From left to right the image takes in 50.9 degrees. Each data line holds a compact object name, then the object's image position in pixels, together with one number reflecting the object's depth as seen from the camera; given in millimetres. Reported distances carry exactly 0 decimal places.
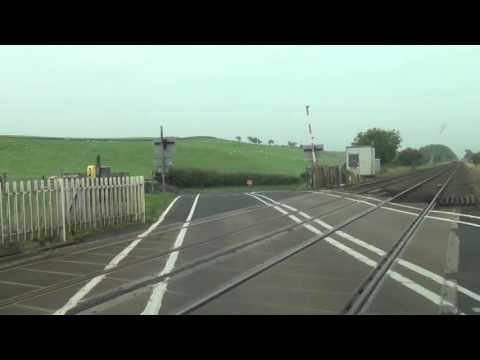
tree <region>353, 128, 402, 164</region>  102812
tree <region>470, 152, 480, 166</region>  109488
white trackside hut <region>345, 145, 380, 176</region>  50916
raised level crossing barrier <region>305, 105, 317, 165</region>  35000
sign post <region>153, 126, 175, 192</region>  32062
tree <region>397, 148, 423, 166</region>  105062
